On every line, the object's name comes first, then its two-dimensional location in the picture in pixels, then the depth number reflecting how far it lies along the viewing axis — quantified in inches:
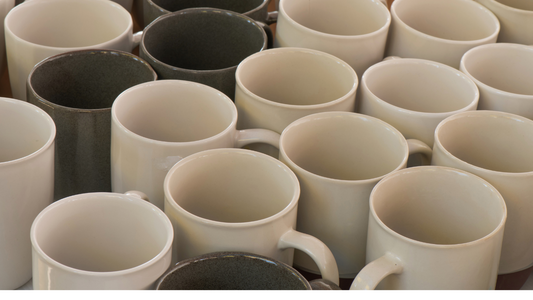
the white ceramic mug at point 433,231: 26.5
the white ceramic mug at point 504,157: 28.0
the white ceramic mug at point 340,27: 31.8
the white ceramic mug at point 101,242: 25.6
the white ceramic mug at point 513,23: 33.0
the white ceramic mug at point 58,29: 31.3
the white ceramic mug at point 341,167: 27.9
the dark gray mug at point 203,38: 33.1
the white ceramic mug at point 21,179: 27.5
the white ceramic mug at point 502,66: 31.9
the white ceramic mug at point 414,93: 29.7
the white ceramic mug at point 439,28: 32.0
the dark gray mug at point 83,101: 29.4
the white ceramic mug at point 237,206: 26.8
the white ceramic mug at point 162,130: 28.3
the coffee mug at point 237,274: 26.4
